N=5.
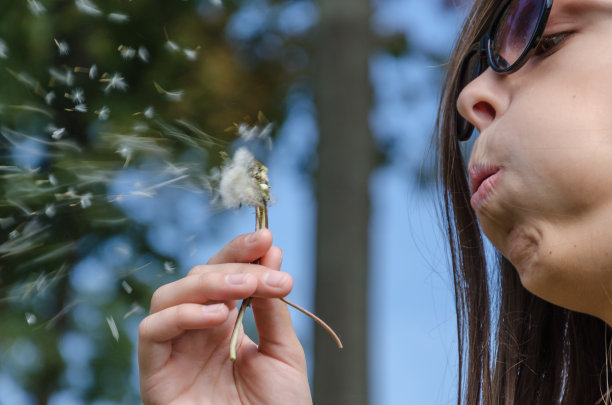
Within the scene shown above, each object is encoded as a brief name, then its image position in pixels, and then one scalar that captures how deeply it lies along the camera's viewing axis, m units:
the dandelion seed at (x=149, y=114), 2.03
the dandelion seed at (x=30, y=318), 3.29
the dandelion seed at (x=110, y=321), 3.34
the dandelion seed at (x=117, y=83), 2.69
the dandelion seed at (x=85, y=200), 1.89
